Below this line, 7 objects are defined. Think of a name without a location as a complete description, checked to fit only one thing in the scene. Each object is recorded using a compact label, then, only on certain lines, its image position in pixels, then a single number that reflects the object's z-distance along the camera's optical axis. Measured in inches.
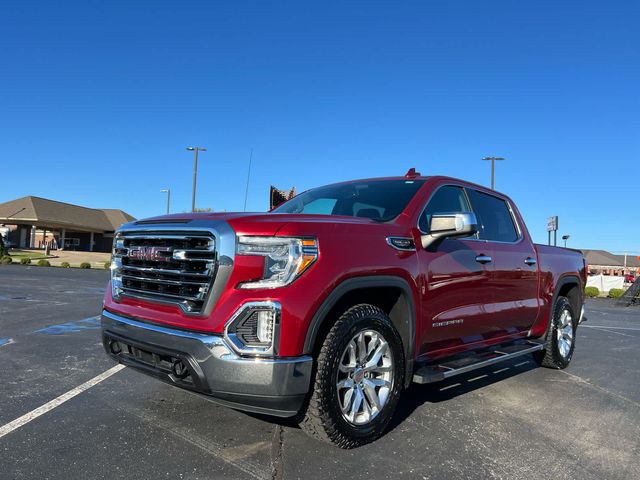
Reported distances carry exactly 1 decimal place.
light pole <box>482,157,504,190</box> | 1201.3
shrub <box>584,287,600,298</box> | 893.2
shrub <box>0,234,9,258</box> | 1189.3
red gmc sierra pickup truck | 110.3
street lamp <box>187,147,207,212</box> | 1221.7
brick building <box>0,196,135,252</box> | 1940.8
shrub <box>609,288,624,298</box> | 882.1
